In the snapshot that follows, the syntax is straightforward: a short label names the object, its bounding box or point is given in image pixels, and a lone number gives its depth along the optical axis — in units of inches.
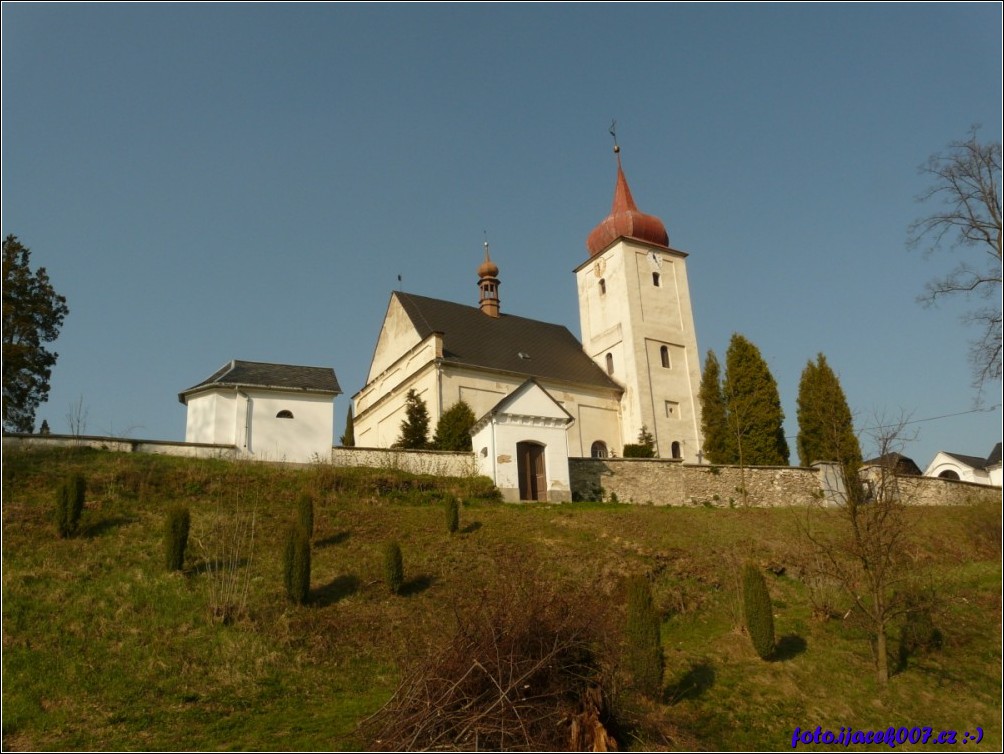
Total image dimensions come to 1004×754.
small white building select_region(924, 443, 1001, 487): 1637.6
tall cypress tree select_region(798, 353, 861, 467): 1258.0
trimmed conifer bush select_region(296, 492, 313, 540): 680.7
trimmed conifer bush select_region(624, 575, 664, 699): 459.5
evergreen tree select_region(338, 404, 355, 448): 1512.1
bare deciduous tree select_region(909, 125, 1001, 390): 713.6
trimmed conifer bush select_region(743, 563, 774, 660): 562.3
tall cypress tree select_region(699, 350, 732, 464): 1358.3
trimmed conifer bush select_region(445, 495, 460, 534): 786.8
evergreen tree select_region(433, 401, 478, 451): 1104.2
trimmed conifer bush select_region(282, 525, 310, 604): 585.9
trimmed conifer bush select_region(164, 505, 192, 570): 615.2
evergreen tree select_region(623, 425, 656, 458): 1267.2
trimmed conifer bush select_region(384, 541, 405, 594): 621.3
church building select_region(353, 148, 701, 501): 1339.8
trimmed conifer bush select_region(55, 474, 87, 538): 658.2
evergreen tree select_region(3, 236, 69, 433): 1061.8
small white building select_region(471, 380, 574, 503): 1019.9
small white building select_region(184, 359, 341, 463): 984.9
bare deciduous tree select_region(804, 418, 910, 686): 560.4
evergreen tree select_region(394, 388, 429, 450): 1120.8
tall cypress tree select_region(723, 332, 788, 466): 1277.1
